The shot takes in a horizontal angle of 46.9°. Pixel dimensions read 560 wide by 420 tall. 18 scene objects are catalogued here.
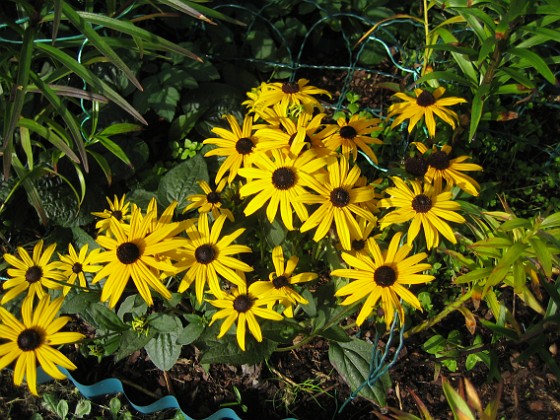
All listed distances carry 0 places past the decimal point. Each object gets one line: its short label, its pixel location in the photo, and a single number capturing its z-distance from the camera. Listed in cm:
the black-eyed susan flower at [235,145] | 51
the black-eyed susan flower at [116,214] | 53
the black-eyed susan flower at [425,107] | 56
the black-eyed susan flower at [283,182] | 46
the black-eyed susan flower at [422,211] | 47
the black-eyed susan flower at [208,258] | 47
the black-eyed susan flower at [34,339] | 44
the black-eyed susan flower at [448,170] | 53
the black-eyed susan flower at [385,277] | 45
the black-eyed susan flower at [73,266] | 52
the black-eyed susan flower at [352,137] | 52
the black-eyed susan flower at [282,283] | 49
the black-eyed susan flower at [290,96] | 56
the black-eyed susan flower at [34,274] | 51
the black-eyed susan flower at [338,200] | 46
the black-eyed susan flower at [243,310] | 48
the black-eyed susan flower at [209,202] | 52
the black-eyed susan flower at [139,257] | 44
